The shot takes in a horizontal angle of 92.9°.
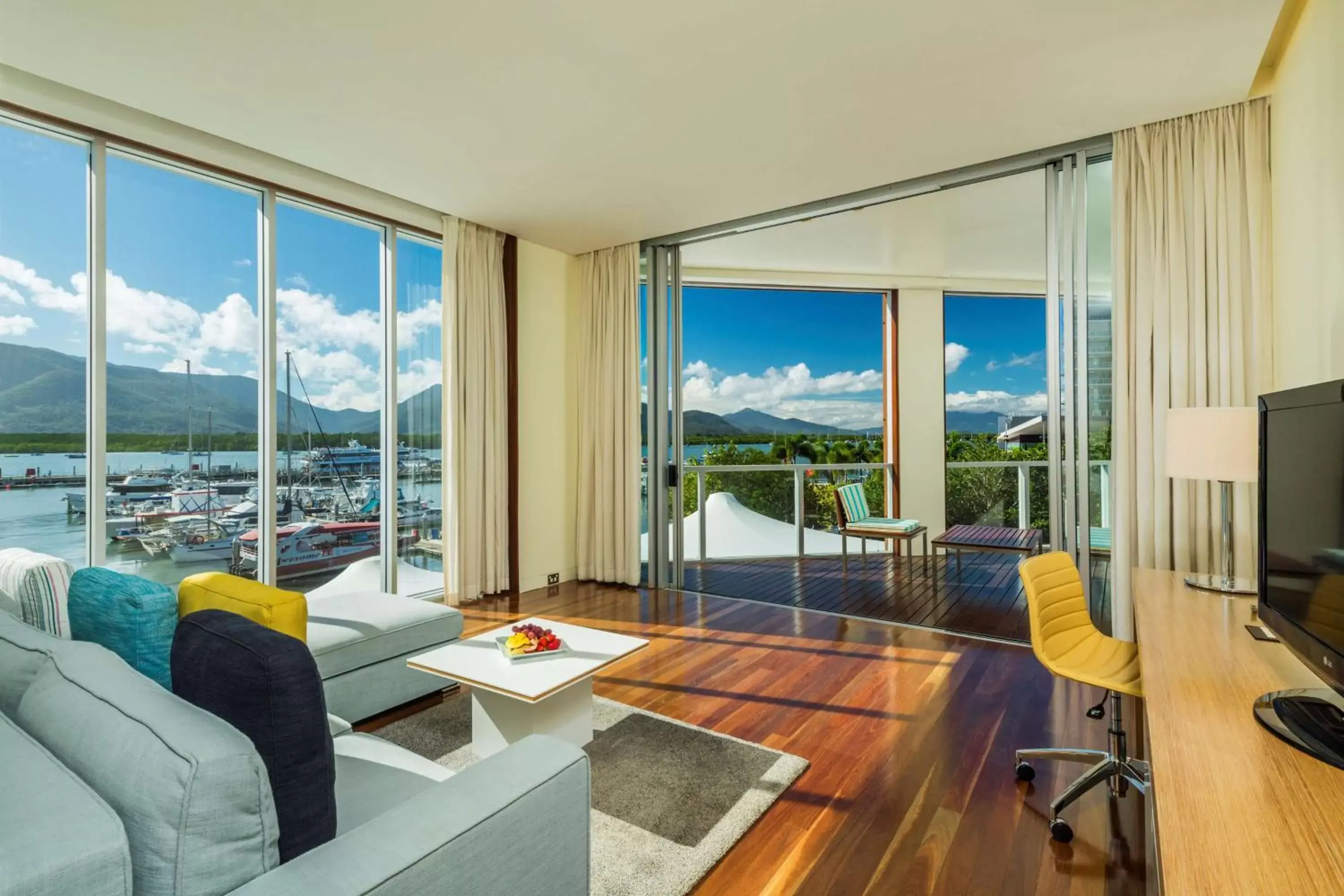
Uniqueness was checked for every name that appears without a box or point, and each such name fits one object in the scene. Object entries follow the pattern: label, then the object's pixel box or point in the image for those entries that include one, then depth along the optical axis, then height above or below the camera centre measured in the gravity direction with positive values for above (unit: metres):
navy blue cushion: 1.04 -0.44
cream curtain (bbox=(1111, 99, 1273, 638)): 2.86 +0.66
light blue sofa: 0.76 -0.48
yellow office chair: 1.95 -0.70
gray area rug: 1.78 -1.15
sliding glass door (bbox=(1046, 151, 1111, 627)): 3.31 +0.41
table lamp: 2.18 -0.01
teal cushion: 1.46 -0.39
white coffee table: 2.16 -0.78
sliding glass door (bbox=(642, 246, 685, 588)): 5.14 +0.26
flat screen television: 1.19 -0.23
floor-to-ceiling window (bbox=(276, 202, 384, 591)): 3.73 +0.37
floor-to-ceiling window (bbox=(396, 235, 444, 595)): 4.37 +0.26
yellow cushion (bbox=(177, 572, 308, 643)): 1.68 -0.40
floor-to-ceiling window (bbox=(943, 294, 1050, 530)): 6.79 +0.72
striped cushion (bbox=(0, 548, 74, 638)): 1.73 -0.38
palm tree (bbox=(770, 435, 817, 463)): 7.57 +0.02
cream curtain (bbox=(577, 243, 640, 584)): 5.10 +0.25
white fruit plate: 2.32 -0.76
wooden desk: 0.84 -0.55
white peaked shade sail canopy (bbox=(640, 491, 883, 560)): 5.90 -0.82
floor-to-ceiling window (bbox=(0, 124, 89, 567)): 2.76 +0.51
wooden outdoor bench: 4.86 -0.73
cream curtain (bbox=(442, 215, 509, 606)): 4.42 +0.27
